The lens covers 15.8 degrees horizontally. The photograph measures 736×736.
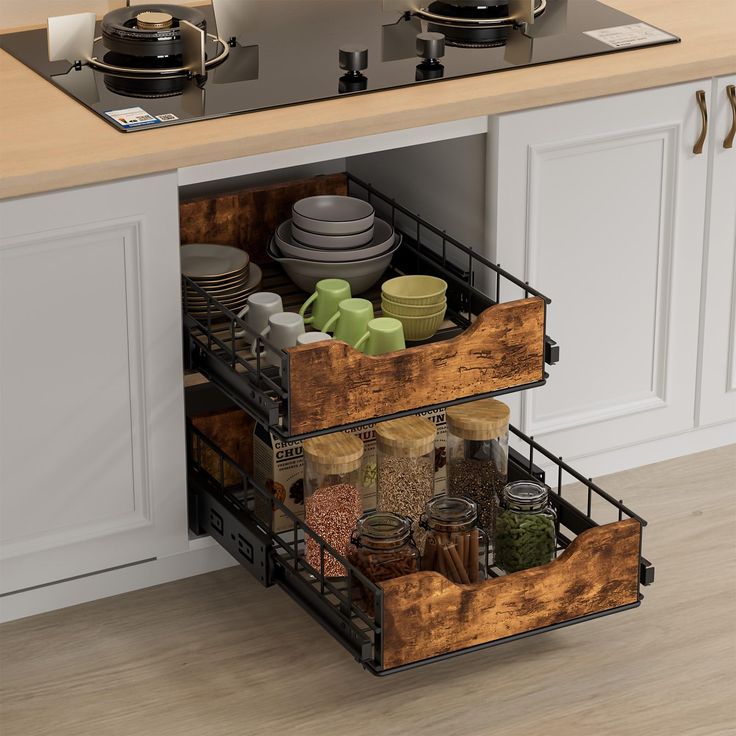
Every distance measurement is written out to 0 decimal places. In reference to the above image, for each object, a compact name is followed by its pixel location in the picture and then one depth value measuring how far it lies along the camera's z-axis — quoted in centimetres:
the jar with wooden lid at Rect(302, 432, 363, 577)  411
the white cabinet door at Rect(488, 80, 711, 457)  449
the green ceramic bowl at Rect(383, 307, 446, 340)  439
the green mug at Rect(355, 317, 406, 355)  411
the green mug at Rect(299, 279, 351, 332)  434
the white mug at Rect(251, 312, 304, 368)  409
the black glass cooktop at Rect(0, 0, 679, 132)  432
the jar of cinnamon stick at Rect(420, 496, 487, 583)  391
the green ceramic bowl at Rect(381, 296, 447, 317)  438
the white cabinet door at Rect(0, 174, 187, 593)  395
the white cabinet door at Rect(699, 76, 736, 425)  472
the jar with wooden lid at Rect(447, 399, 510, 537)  421
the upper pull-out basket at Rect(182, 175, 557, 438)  384
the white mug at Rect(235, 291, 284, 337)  422
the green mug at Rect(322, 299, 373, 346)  420
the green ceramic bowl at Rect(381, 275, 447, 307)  438
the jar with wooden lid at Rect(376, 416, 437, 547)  418
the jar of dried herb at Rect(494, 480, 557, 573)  402
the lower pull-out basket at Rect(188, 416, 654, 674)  372
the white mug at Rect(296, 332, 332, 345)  396
